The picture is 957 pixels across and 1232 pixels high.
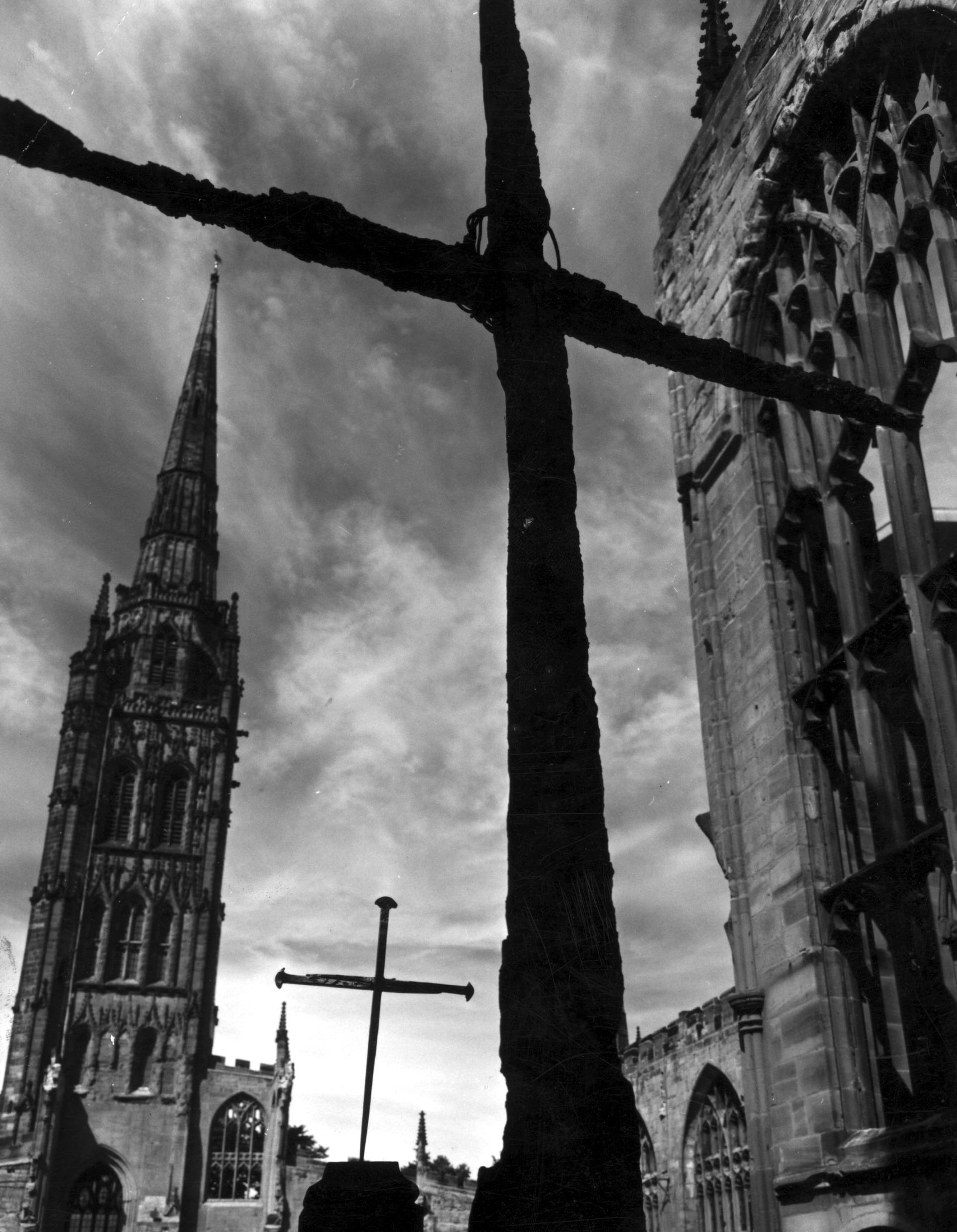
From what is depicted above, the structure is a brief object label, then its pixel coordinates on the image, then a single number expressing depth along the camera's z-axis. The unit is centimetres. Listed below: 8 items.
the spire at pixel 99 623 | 6931
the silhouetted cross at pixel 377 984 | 877
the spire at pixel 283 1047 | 5866
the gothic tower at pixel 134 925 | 5484
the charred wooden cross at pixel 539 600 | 315
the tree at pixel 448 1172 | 6075
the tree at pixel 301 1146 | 5950
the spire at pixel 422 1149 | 4984
